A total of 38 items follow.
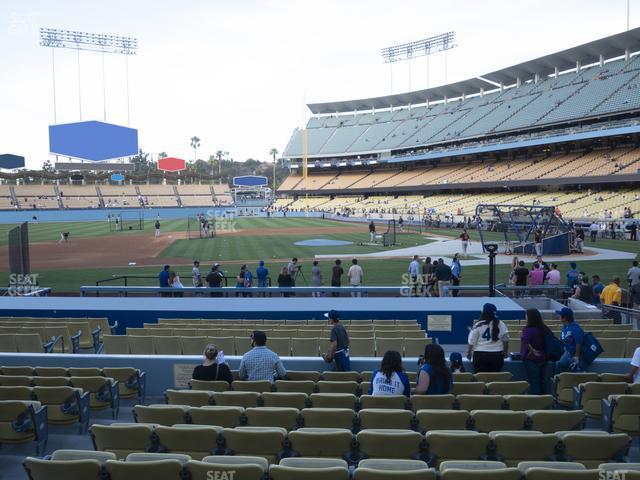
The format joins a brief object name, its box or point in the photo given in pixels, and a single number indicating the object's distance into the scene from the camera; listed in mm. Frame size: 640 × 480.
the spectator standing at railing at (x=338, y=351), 7875
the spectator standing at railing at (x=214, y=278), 17922
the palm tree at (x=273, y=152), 172250
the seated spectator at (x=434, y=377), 6344
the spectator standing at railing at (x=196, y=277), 19594
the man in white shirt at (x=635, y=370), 6863
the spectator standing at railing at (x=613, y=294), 15008
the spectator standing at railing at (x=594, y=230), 39200
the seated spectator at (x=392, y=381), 6273
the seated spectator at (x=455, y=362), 7084
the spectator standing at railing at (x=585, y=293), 15508
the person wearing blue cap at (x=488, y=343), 7367
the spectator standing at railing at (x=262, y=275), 18625
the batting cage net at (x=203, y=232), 45562
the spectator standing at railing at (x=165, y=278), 17797
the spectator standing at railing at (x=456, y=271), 19000
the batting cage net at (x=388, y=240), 38103
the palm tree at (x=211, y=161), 169250
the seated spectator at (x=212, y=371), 7184
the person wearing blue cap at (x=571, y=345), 7539
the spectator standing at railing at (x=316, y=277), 18812
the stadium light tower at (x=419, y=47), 99500
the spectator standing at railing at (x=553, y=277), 17406
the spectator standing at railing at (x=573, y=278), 17344
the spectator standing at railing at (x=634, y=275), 16453
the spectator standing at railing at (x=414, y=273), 19094
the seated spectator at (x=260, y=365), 7258
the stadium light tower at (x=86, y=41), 84938
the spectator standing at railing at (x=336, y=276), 18828
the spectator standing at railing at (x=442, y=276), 17334
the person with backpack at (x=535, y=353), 7379
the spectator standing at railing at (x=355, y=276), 18859
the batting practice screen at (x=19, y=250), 18078
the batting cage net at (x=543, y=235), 31766
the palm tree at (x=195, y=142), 173375
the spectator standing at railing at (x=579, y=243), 32281
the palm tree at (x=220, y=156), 160025
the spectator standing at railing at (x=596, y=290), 16250
